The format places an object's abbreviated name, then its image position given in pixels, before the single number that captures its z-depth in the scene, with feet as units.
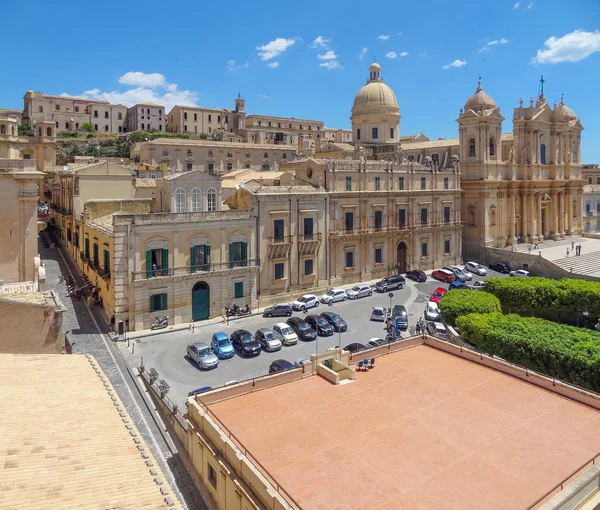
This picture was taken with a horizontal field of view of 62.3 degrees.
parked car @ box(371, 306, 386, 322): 112.06
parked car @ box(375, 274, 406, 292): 137.69
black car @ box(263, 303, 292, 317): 114.73
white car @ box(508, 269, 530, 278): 152.56
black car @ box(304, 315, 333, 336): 101.96
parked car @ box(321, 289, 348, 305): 125.59
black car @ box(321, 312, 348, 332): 104.37
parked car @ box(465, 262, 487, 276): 158.49
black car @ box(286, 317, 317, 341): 99.76
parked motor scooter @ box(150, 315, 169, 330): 104.22
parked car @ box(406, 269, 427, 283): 148.56
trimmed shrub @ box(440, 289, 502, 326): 98.94
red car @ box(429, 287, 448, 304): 124.36
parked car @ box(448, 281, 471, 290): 136.26
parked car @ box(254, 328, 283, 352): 93.20
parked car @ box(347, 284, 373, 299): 130.06
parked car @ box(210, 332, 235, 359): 90.43
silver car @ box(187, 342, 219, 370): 85.35
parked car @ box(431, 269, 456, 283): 149.09
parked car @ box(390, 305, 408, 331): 104.63
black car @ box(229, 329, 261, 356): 91.15
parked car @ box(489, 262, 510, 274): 161.98
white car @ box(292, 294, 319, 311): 119.55
